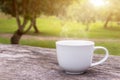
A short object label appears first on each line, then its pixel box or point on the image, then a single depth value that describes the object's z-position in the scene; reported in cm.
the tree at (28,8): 445
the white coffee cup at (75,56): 78
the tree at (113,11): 622
